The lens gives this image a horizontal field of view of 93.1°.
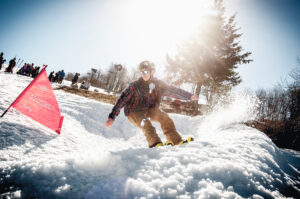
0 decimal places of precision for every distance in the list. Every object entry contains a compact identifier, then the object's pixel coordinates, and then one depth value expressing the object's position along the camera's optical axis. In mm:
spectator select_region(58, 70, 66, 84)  18806
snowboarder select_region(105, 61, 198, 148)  2701
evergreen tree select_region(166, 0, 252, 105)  15328
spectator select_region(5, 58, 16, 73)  15570
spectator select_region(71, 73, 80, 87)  18262
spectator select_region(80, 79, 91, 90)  18430
